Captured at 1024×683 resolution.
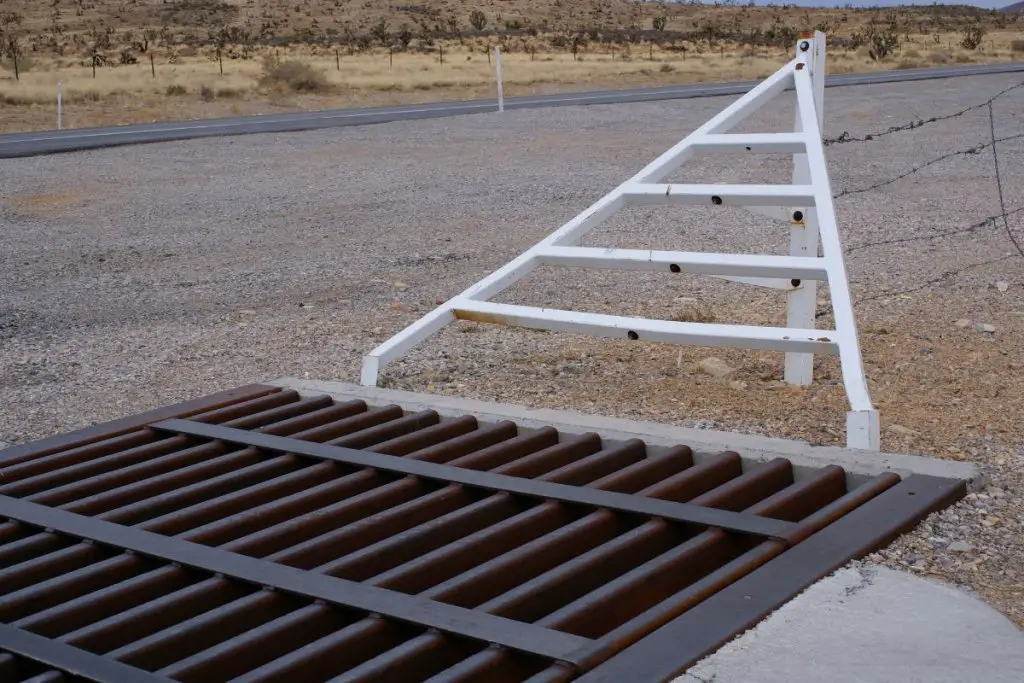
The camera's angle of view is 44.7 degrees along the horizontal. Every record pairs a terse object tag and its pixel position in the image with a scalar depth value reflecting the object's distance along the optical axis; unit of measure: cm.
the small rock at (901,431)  495
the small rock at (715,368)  620
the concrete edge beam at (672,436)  410
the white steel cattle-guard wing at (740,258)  495
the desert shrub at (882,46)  5078
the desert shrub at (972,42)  5688
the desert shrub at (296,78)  3778
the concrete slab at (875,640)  267
